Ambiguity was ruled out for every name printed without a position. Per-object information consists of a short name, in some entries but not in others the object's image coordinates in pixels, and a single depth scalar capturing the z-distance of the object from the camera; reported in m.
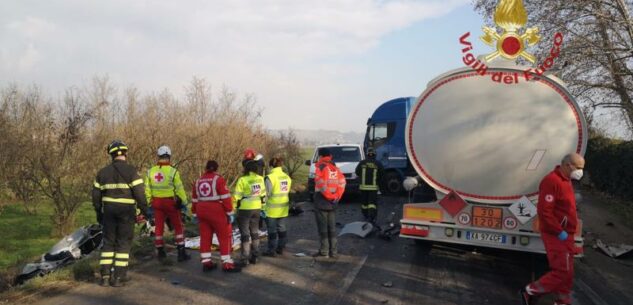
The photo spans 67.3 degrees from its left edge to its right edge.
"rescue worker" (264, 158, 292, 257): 7.75
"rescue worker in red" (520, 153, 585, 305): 4.96
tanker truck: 6.00
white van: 15.89
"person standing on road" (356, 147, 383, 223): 10.54
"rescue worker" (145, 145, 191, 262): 7.34
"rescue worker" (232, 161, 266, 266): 7.34
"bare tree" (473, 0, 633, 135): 16.20
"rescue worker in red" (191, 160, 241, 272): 6.81
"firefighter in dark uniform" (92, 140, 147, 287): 6.25
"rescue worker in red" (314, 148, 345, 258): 7.81
